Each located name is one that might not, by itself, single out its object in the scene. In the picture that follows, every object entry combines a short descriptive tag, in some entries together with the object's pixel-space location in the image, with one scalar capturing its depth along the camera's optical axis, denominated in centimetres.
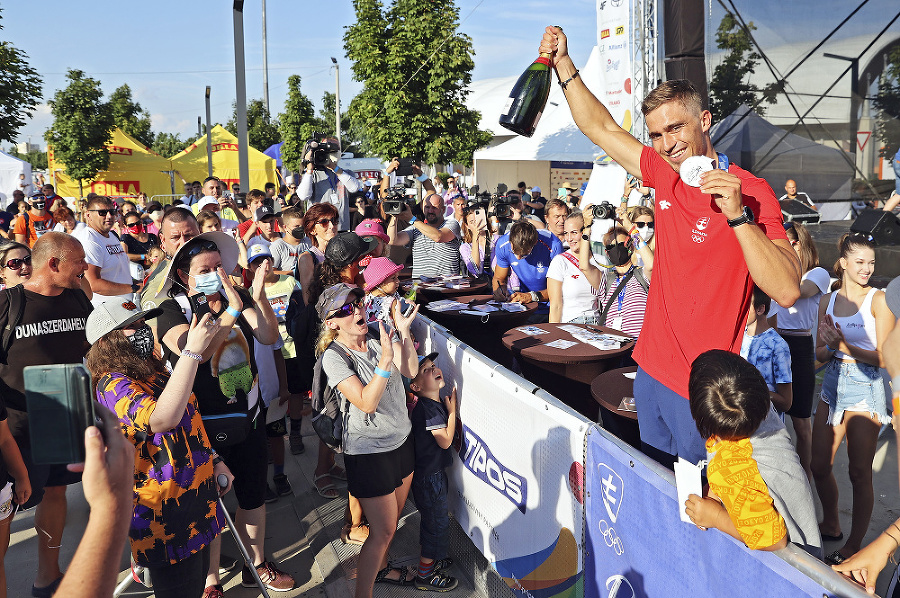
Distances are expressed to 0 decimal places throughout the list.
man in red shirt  189
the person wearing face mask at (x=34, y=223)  1133
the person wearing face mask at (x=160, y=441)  249
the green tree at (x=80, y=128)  2581
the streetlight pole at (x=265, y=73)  4317
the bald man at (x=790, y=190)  930
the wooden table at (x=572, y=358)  418
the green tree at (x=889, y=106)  1070
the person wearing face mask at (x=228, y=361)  328
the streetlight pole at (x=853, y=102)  1138
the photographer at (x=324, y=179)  762
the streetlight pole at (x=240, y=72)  879
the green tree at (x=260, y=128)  4522
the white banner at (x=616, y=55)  1345
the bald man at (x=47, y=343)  371
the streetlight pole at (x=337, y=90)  3447
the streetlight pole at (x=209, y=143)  2185
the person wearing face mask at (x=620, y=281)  478
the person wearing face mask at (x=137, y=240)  879
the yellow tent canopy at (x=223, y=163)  2961
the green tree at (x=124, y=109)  4003
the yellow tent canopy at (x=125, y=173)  2797
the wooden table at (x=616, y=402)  329
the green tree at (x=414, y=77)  1964
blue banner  176
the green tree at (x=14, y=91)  1313
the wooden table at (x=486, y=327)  556
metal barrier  186
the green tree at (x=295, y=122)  3709
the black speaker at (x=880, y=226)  398
